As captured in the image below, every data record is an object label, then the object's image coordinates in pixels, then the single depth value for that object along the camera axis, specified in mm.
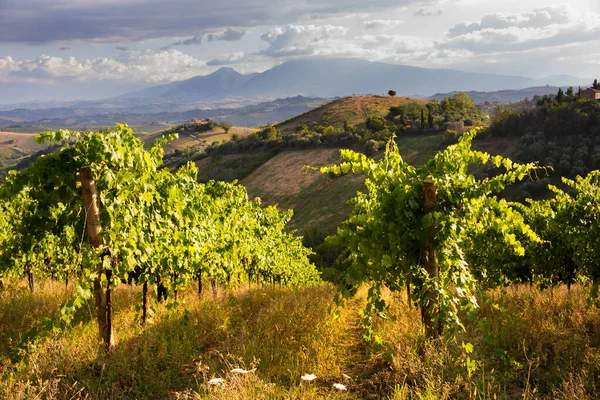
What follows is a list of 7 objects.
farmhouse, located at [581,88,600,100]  66500
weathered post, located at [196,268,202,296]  9862
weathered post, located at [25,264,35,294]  10203
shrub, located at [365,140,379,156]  64188
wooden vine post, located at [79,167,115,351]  5191
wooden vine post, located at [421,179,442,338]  5082
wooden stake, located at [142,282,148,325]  6986
